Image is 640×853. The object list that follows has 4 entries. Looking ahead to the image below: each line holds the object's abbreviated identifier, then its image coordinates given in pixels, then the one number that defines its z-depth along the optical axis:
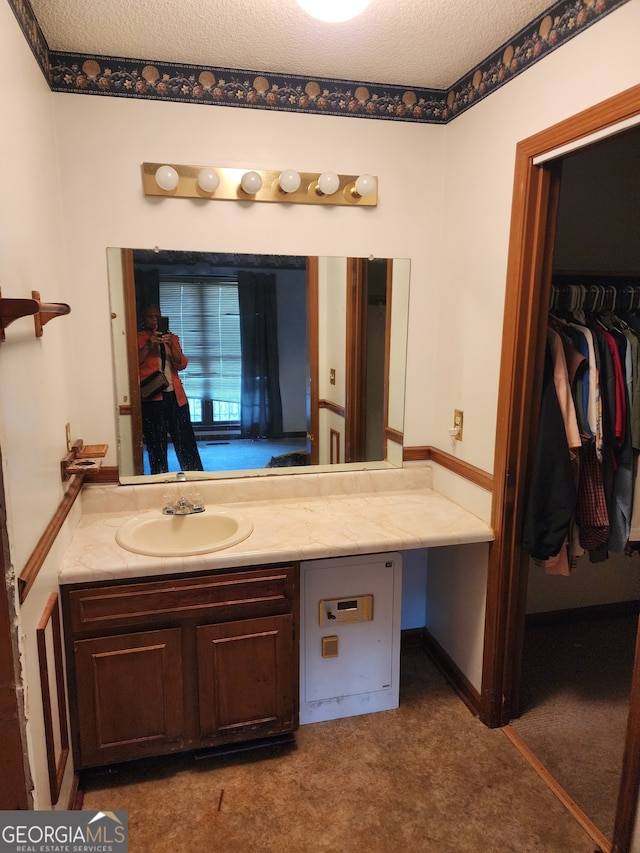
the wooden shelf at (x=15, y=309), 1.10
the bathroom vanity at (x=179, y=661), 1.74
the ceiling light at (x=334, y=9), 1.41
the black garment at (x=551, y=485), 1.90
